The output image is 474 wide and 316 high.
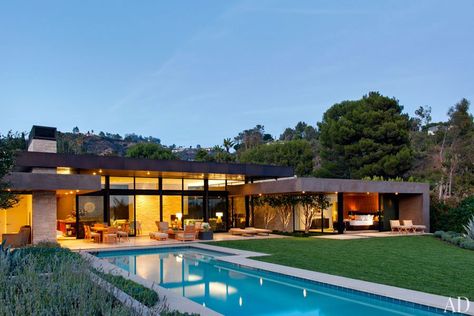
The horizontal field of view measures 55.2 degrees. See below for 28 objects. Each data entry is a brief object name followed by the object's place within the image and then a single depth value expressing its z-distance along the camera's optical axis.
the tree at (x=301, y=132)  68.44
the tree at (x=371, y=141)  34.28
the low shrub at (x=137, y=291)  7.44
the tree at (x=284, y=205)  23.52
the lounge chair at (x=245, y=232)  22.33
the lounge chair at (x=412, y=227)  23.15
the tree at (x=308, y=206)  23.03
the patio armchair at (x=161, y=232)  20.12
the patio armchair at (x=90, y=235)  18.81
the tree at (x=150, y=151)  51.75
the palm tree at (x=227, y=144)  55.16
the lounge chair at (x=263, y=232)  22.50
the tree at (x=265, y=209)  25.03
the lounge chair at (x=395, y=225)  23.19
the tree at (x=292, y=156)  46.50
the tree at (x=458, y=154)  35.84
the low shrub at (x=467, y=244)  16.67
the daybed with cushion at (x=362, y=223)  25.78
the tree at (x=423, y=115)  53.97
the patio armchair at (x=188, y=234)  19.89
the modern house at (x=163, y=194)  17.53
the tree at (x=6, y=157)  12.81
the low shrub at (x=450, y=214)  22.85
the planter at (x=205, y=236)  20.47
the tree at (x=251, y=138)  74.04
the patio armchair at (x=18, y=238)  16.55
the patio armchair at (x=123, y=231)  19.84
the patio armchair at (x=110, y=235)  18.59
